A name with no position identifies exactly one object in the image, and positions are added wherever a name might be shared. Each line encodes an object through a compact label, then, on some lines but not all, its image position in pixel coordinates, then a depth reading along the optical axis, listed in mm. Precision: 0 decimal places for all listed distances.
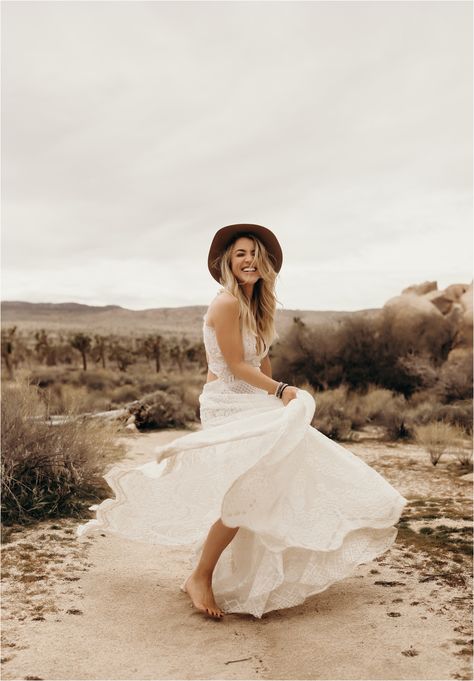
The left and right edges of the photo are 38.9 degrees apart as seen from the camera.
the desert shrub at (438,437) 9403
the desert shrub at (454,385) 14820
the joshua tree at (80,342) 28617
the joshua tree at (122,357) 30441
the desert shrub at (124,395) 16812
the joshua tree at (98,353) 31744
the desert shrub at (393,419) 11680
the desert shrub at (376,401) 13758
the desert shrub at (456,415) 12422
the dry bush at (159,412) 12680
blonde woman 3561
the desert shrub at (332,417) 11500
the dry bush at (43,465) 5848
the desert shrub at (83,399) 11839
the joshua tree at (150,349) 35722
